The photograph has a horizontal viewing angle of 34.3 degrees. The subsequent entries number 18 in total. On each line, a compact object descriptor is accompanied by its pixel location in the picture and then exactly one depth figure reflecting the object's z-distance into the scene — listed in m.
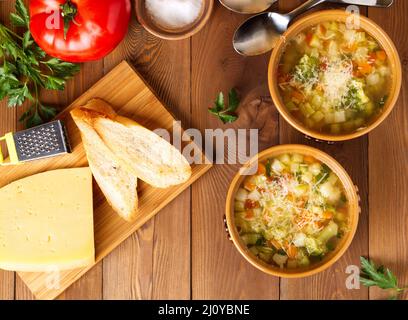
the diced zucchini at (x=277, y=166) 0.75
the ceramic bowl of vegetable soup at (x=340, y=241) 0.73
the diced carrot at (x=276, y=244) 0.75
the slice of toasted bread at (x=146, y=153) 0.77
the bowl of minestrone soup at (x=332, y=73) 0.73
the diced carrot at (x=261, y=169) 0.75
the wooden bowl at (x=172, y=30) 0.77
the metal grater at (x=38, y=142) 0.76
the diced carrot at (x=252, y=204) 0.76
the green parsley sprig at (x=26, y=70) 0.77
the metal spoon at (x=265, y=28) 0.77
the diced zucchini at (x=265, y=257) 0.75
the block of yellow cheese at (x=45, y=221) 0.77
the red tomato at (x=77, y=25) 0.71
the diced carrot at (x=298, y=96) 0.74
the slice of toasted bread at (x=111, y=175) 0.77
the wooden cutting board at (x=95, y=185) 0.79
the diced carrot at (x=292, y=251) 0.75
